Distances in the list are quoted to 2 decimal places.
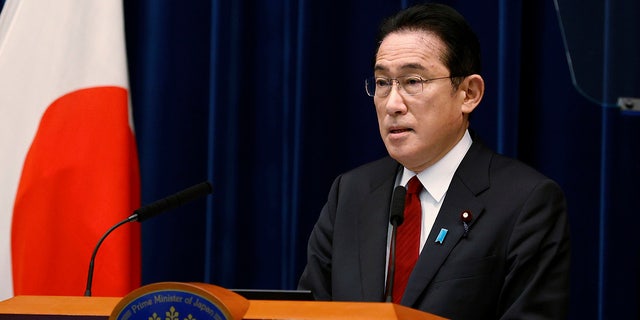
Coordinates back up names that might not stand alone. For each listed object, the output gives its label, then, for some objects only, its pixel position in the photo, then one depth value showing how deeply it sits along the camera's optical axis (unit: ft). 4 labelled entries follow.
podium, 17.25
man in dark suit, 19.06
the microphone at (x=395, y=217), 18.55
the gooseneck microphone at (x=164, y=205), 18.78
